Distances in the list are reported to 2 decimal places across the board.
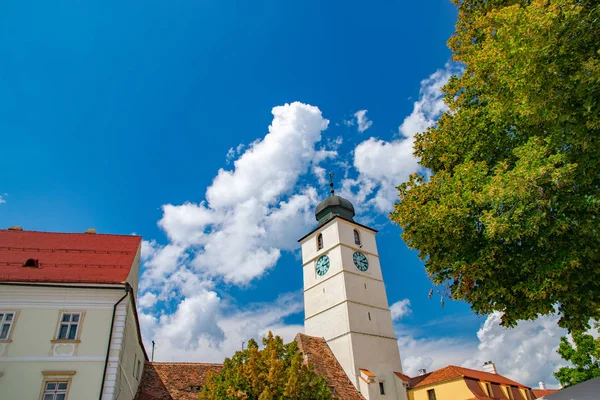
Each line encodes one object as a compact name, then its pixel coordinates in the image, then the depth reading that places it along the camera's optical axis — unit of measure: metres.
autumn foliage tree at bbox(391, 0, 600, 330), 7.67
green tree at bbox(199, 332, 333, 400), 14.84
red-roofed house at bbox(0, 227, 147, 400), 13.51
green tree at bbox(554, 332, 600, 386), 22.47
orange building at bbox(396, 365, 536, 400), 26.16
